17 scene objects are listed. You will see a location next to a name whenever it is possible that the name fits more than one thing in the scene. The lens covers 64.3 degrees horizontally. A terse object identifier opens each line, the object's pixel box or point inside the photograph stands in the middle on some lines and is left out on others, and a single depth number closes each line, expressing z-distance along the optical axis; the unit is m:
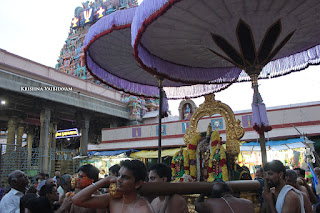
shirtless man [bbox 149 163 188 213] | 2.60
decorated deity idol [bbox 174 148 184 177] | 6.73
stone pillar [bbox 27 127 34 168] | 23.31
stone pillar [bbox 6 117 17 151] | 18.56
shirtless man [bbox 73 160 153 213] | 2.07
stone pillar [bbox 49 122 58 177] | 20.87
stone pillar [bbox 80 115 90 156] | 19.02
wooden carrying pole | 2.22
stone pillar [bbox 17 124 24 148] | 21.30
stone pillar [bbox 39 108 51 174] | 15.23
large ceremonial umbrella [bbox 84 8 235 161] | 5.45
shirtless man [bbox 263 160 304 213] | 2.74
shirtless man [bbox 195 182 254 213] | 2.43
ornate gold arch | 6.08
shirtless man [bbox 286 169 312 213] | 3.72
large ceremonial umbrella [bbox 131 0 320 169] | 4.55
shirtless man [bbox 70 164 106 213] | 2.74
